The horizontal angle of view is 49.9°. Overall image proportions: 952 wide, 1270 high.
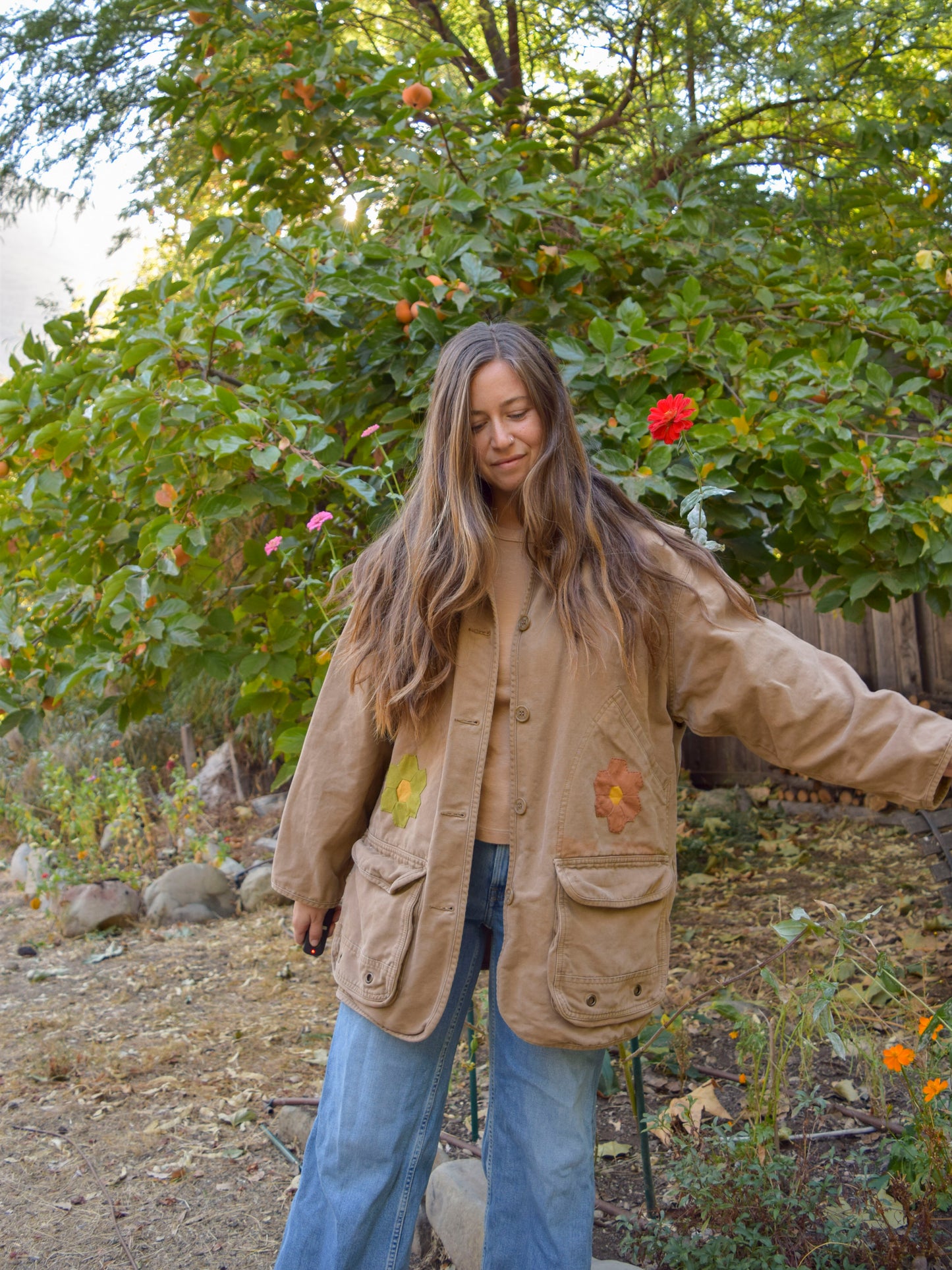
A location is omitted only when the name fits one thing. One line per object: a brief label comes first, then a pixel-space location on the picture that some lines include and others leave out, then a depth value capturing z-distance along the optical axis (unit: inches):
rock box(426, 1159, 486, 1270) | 73.2
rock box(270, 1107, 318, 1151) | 95.3
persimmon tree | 89.3
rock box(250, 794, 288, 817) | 240.8
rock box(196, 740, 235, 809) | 258.7
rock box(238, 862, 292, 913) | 177.9
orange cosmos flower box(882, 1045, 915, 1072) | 62.1
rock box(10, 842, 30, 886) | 214.4
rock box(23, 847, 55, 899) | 181.6
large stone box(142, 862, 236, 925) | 172.7
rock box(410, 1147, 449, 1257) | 78.2
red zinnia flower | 74.4
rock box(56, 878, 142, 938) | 169.5
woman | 52.7
